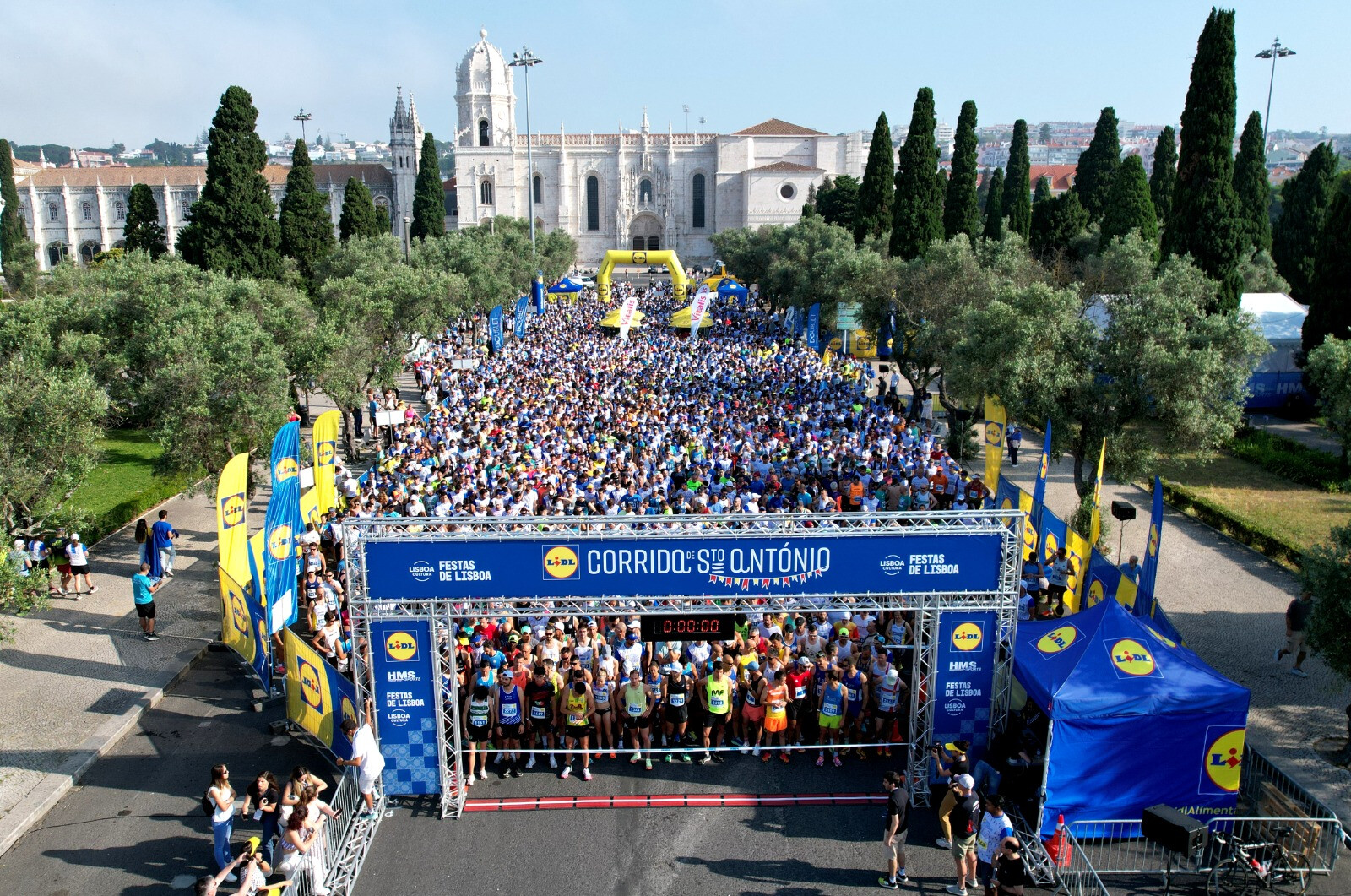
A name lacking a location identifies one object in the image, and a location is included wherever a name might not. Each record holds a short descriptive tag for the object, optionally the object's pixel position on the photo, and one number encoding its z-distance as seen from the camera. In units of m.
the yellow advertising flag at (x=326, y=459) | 16.03
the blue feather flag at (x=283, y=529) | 11.70
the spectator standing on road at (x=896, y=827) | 7.91
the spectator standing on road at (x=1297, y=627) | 12.02
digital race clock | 9.34
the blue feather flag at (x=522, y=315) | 39.69
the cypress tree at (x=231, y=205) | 32.38
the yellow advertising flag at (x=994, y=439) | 16.95
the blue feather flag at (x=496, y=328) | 35.07
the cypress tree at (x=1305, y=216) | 38.03
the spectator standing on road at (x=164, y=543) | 15.04
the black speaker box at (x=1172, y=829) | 7.47
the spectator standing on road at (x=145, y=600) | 12.93
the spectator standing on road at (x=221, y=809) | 7.93
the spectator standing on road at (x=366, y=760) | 8.74
